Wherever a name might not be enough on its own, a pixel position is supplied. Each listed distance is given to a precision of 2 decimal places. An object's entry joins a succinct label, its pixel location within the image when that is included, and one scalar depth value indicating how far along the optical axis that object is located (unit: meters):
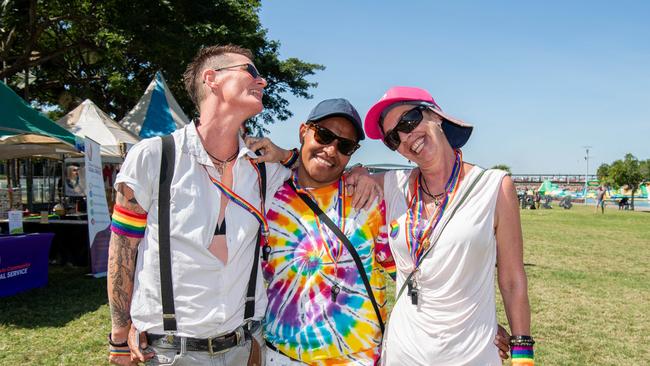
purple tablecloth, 6.75
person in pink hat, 2.03
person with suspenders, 2.04
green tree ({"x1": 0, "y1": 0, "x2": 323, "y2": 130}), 14.26
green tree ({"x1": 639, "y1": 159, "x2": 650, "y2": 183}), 63.66
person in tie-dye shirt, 2.21
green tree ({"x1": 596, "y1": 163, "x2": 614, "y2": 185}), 48.91
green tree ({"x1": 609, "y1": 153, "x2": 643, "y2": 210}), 44.88
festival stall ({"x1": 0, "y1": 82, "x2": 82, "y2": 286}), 6.87
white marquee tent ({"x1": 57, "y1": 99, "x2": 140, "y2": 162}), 10.76
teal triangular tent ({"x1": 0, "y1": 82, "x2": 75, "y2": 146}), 8.04
